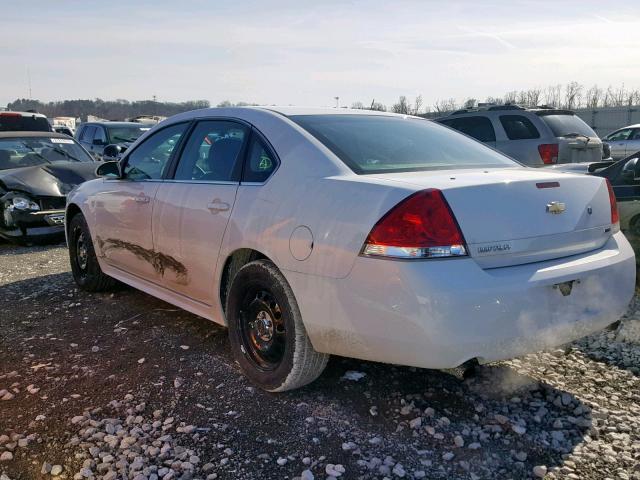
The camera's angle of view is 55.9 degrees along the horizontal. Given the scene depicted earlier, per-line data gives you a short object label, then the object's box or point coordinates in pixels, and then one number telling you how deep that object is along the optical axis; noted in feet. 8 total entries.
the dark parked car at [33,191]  25.58
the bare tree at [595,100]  169.78
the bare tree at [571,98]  160.25
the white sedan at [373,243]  8.74
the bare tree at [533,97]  158.14
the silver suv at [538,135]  30.89
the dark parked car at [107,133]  47.93
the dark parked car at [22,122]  45.03
